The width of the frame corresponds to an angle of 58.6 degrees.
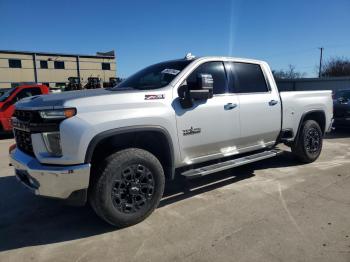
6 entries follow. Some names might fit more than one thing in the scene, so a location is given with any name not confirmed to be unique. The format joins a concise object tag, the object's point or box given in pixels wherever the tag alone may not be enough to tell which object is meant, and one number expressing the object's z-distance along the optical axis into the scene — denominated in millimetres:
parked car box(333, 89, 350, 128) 9781
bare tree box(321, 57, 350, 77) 47250
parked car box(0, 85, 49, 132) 10508
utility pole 49956
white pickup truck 3150
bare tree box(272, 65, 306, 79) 58000
